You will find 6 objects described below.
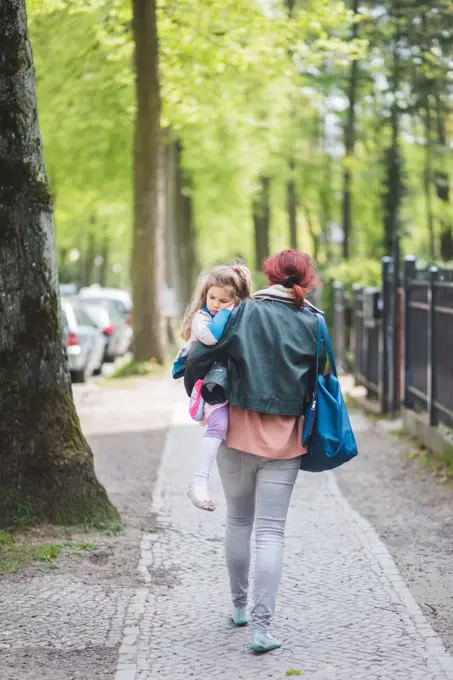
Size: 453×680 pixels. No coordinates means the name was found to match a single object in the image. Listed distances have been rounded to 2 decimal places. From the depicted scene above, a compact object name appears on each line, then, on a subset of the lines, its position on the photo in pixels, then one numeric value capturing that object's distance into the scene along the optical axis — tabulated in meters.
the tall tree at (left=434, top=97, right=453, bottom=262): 32.25
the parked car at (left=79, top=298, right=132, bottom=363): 27.33
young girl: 5.36
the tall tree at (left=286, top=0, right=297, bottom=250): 38.59
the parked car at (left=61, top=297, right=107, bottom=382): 21.25
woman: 5.36
